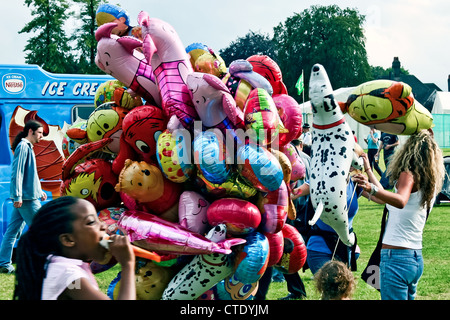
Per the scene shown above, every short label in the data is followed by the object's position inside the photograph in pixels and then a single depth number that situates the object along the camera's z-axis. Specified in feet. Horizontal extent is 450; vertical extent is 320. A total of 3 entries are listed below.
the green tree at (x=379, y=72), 229.37
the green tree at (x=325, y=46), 143.43
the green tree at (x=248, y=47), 128.16
